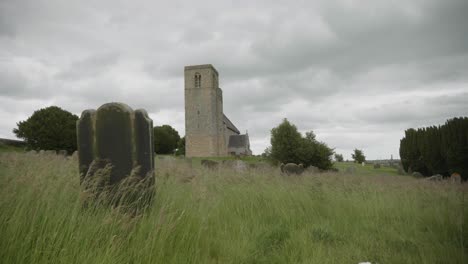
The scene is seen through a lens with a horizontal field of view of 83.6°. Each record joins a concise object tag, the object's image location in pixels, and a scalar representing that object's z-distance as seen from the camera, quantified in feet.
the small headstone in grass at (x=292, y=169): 32.01
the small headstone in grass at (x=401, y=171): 75.17
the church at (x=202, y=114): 142.51
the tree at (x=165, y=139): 179.73
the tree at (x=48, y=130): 108.68
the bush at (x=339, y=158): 186.84
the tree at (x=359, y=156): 162.81
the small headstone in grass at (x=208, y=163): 37.27
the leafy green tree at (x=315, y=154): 72.64
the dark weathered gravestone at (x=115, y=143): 10.27
